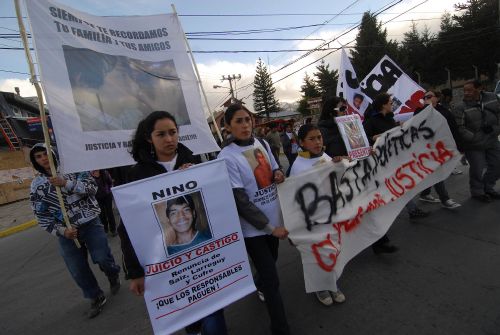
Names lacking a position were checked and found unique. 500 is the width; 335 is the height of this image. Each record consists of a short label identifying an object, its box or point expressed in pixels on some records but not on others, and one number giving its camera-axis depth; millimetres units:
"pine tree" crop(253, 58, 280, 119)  76375
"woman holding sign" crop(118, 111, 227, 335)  2006
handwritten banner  2727
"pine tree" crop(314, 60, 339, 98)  59719
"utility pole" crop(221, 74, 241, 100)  41562
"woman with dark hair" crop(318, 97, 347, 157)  3658
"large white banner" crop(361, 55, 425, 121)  6309
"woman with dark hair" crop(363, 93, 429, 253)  4098
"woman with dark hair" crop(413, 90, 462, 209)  4341
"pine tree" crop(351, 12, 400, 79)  46500
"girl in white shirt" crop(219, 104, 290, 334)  2281
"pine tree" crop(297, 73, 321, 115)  63156
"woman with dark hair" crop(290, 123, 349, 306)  2865
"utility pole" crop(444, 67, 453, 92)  45294
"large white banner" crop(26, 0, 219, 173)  2430
